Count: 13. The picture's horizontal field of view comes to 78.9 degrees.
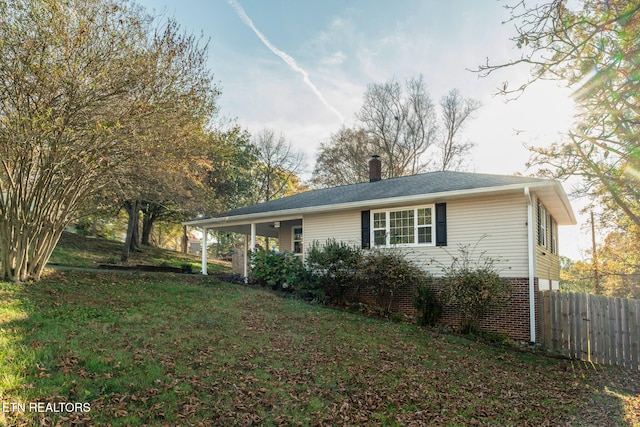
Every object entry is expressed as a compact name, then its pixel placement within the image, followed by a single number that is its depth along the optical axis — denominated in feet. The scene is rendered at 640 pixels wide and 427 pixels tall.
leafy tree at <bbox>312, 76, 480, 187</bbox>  90.58
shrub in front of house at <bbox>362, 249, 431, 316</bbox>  33.06
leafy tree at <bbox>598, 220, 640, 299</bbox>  60.06
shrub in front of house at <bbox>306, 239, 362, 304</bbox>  35.83
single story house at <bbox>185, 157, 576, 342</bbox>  29.96
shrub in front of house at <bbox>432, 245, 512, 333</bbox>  28.53
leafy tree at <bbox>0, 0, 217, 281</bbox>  21.94
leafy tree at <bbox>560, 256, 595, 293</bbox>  76.35
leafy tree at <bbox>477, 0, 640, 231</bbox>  15.65
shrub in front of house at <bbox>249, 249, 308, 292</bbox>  38.91
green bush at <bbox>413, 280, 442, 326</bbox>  32.04
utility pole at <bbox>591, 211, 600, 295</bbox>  70.14
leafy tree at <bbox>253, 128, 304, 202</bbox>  101.96
